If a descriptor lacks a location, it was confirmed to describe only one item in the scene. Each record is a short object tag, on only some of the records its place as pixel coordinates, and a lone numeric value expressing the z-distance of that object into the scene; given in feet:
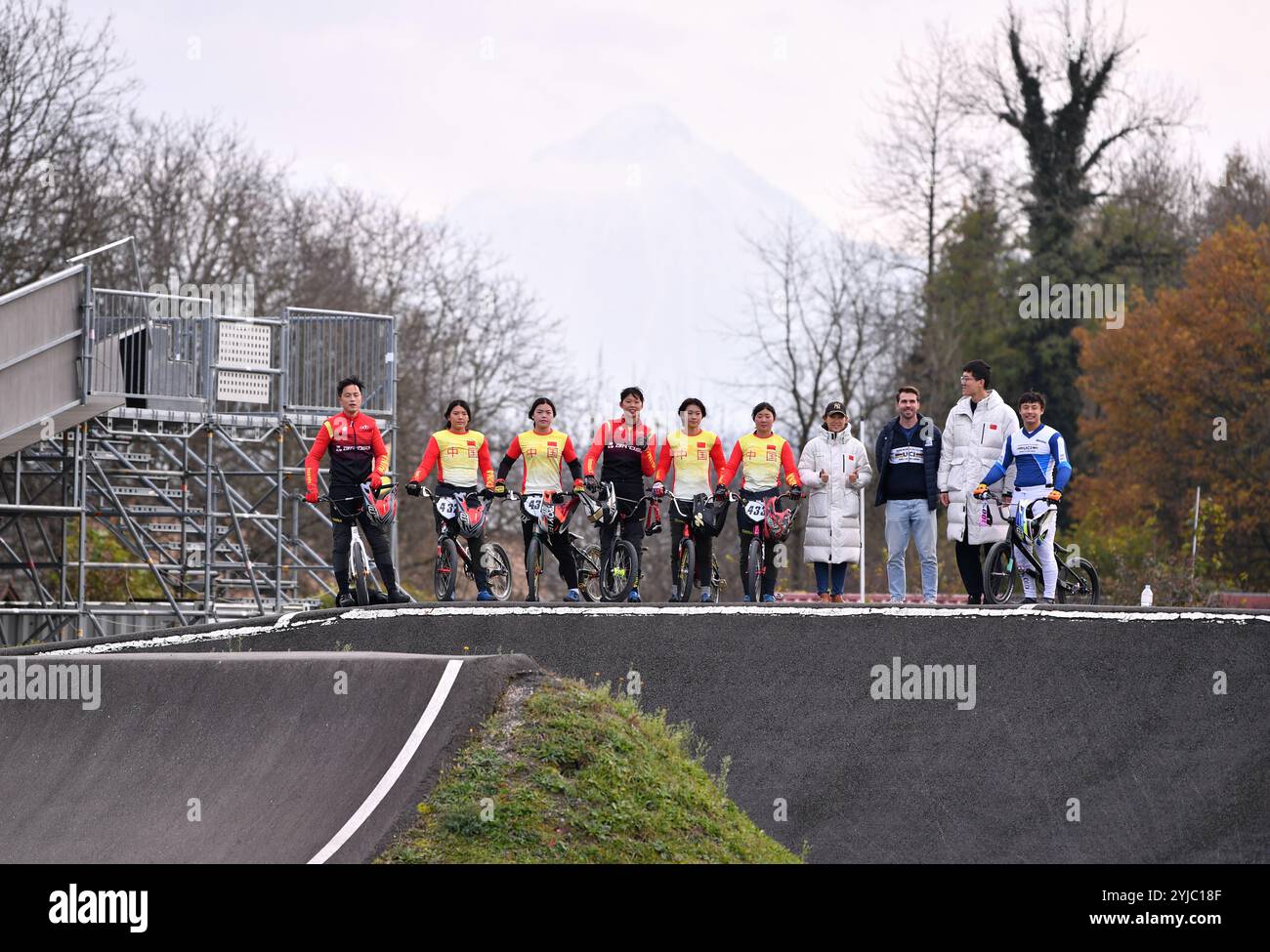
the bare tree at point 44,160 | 101.81
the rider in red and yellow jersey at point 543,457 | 51.52
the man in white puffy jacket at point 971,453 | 49.55
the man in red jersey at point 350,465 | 49.37
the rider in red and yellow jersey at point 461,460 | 50.96
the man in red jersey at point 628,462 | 51.62
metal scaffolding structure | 64.95
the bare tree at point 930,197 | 159.22
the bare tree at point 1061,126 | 148.97
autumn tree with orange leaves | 129.39
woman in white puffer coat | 50.75
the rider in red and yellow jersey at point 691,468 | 51.26
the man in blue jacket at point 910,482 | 50.11
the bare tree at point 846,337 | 140.67
